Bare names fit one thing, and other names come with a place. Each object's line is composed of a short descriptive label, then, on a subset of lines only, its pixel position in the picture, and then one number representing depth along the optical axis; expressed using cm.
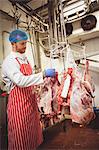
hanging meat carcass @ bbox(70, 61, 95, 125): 164
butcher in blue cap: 130
